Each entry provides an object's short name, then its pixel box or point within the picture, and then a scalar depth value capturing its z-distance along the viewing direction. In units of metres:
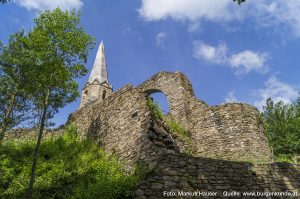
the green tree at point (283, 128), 24.76
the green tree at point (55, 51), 12.30
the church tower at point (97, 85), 37.41
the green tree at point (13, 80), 14.93
